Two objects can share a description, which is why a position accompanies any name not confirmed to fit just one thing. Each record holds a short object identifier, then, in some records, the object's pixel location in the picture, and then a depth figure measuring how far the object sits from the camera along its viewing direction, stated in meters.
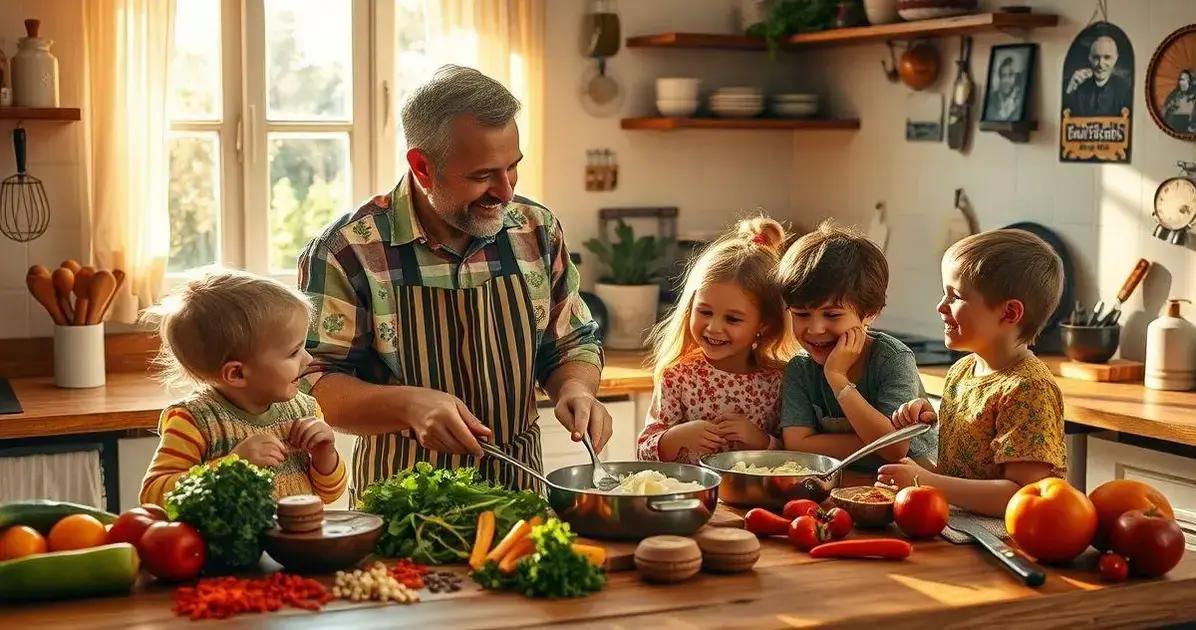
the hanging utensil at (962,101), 4.39
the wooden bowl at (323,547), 2.02
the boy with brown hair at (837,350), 2.66
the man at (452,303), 2.58
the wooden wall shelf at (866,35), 4.05
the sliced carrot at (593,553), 2.02
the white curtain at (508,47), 4.50
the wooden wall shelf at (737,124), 4.75
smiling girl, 2.75
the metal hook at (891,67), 4.70
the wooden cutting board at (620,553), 2.09
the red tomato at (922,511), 2.22
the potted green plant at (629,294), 4.71
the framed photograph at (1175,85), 3.71
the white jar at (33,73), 3.96
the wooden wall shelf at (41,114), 3.92
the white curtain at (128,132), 4.09
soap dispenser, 3.68
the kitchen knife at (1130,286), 3.88
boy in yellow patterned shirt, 2.39
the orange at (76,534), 1.98
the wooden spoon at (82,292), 3.96
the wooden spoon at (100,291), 3.95
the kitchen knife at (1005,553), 2.03
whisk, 4.11
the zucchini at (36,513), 2.01
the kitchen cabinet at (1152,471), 3.31
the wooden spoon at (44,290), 3.94
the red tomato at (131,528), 2.02
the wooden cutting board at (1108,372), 3.83
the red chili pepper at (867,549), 2.15
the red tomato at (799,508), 2.27
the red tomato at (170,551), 1.96
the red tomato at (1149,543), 2.06
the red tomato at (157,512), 2.07
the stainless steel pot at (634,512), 2.16
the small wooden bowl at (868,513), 2.28
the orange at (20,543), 1.94
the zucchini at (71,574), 1.89
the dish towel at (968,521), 2.24
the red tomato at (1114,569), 2.05
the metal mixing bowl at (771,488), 2.38
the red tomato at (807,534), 2.18
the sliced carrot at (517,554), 2.00
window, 4.33
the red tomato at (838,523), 2.20
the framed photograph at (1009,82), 4.17
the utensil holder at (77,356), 3.96
